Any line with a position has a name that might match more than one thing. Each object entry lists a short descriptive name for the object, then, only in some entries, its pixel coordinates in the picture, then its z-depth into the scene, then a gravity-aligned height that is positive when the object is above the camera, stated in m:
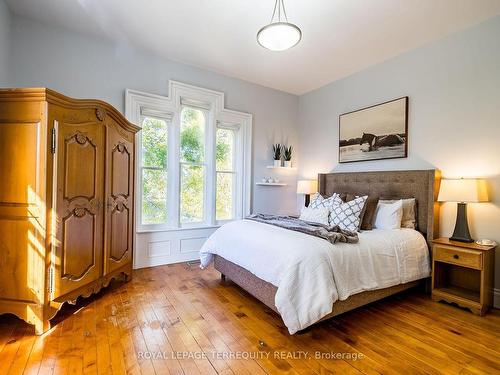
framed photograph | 3.39 +0.79
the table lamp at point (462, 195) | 2.51 -0.05
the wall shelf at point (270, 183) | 4.48 +0.04
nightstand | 2.40 -0.87
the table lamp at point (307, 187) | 4.32 +0.00
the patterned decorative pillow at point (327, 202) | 3.19 -0.18
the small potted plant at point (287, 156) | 4.63 +0.54
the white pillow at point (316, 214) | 3.11 -0.35
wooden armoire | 1.98 -0.15
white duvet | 1.88 -0.65
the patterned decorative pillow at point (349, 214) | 2.85 -0.30
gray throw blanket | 2.21 -0.40
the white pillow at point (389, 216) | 2.93 -0.31
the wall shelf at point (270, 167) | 4.59 +0.33
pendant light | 2.19 +1.32
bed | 1.99 -0.67
